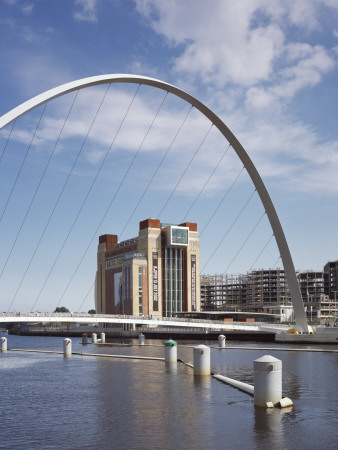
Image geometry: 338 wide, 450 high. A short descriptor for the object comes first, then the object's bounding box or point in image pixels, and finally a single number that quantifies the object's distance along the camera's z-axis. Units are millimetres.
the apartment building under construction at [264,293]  178625
